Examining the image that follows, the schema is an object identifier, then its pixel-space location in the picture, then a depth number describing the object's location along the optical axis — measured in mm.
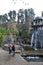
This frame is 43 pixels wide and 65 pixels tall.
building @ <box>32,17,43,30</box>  15261
